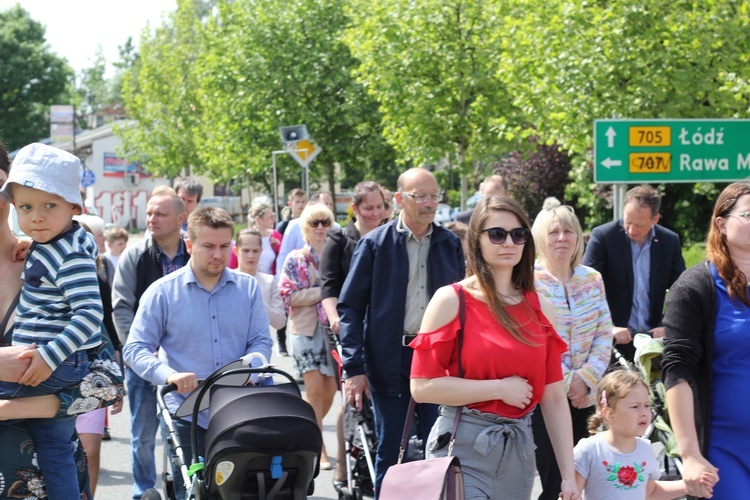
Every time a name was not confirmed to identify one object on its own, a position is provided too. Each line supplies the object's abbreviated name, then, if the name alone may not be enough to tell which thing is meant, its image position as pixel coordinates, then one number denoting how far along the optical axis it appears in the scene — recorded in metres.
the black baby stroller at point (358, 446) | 12.18
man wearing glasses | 11.01
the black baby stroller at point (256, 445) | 8.24
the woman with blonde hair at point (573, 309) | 10.92
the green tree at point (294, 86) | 65.34
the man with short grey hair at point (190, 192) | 18.44
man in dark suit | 14.82
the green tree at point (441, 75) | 48.21
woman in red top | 7.57
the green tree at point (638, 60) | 33.12
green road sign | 21.51
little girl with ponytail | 9.70
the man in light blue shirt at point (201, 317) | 10.09
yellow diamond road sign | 40.02
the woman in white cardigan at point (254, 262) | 15.08
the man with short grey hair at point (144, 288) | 12.58
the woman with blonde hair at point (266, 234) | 23.98
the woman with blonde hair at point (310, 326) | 15.09
